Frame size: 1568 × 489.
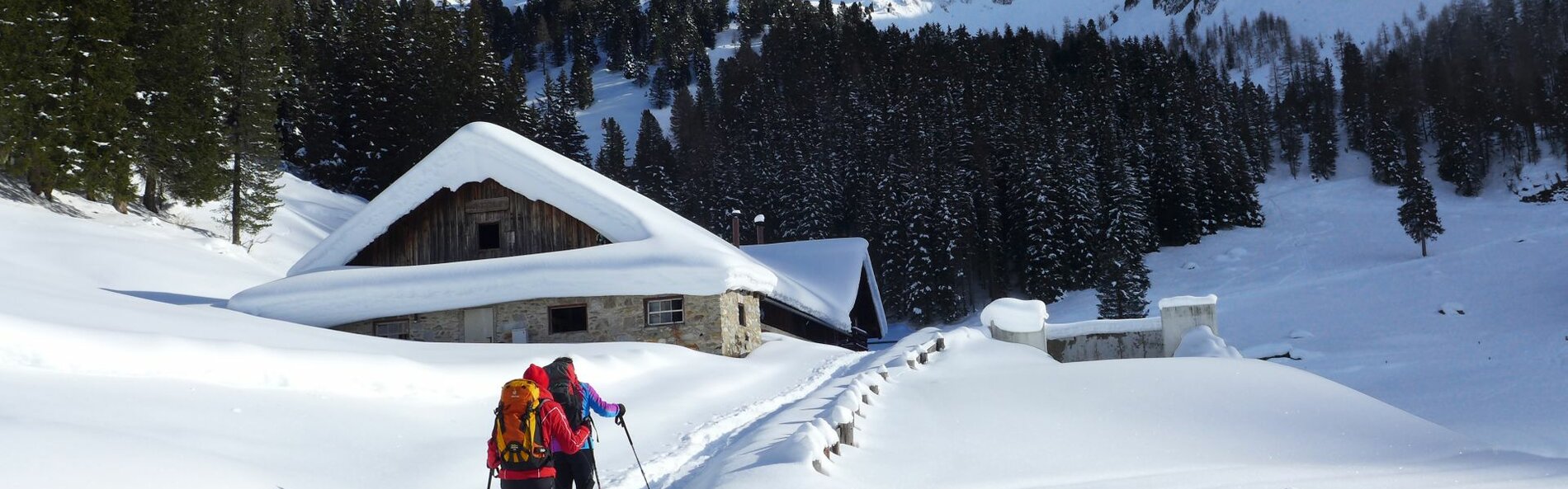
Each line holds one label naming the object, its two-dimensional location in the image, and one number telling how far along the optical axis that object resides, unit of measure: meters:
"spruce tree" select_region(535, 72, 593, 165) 64.62
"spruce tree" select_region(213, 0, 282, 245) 32.75
